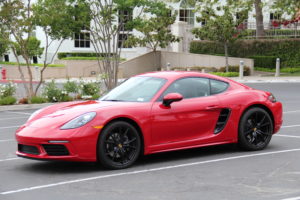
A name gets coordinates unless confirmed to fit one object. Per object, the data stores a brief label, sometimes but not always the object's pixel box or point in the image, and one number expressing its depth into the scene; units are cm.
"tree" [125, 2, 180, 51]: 4250
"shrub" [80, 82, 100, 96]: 2205
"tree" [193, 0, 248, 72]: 3975
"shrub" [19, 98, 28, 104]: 2092
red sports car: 833
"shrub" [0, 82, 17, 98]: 2095
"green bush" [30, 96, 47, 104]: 2070
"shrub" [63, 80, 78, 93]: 2141
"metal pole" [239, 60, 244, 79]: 3654
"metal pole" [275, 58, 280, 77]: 3745
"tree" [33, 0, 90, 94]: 2172
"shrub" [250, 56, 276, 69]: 4116
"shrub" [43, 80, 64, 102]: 2109
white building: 4812
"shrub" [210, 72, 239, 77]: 3844
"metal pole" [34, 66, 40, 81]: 4118
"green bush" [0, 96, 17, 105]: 2027
